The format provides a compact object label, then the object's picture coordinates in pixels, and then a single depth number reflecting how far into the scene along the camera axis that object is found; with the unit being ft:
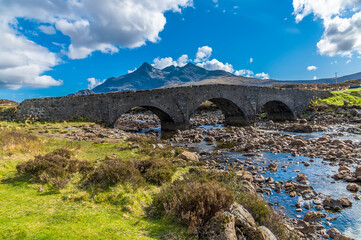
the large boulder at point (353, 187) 27.61
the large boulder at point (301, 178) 30.89
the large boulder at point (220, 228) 13.14
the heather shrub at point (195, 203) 14.61
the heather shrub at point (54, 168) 20.40
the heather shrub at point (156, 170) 22.83
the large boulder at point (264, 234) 13.99
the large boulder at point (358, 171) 31.15
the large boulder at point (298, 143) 54.03
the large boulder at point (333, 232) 18.71
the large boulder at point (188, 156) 35.12
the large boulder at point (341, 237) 17.64
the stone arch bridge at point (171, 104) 64.28
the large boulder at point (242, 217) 14.92
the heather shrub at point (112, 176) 20.58
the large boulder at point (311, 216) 21.08
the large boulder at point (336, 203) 23.67
